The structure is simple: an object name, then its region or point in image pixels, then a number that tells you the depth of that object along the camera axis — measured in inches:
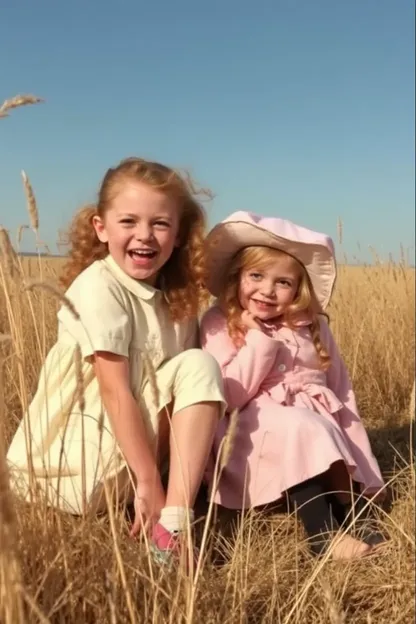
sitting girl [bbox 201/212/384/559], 69.4
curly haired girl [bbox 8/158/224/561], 62.5
